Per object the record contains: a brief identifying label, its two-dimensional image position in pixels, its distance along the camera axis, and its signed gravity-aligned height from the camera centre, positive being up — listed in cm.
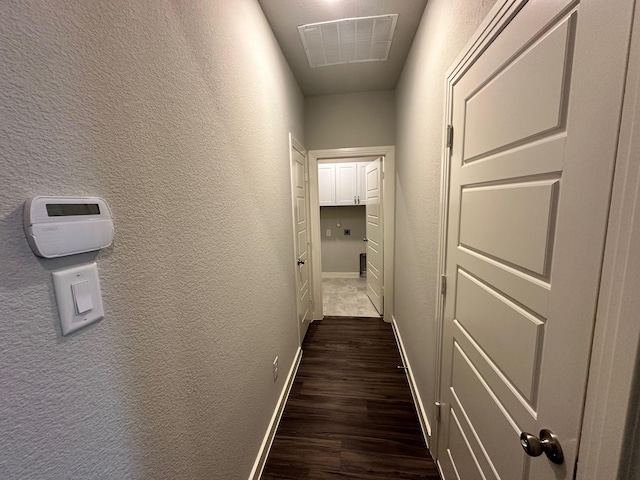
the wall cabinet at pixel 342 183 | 438 +48
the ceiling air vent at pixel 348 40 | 168 +126
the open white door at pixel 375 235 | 305 -33
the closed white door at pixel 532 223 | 49 -4
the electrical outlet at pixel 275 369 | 168 -107
